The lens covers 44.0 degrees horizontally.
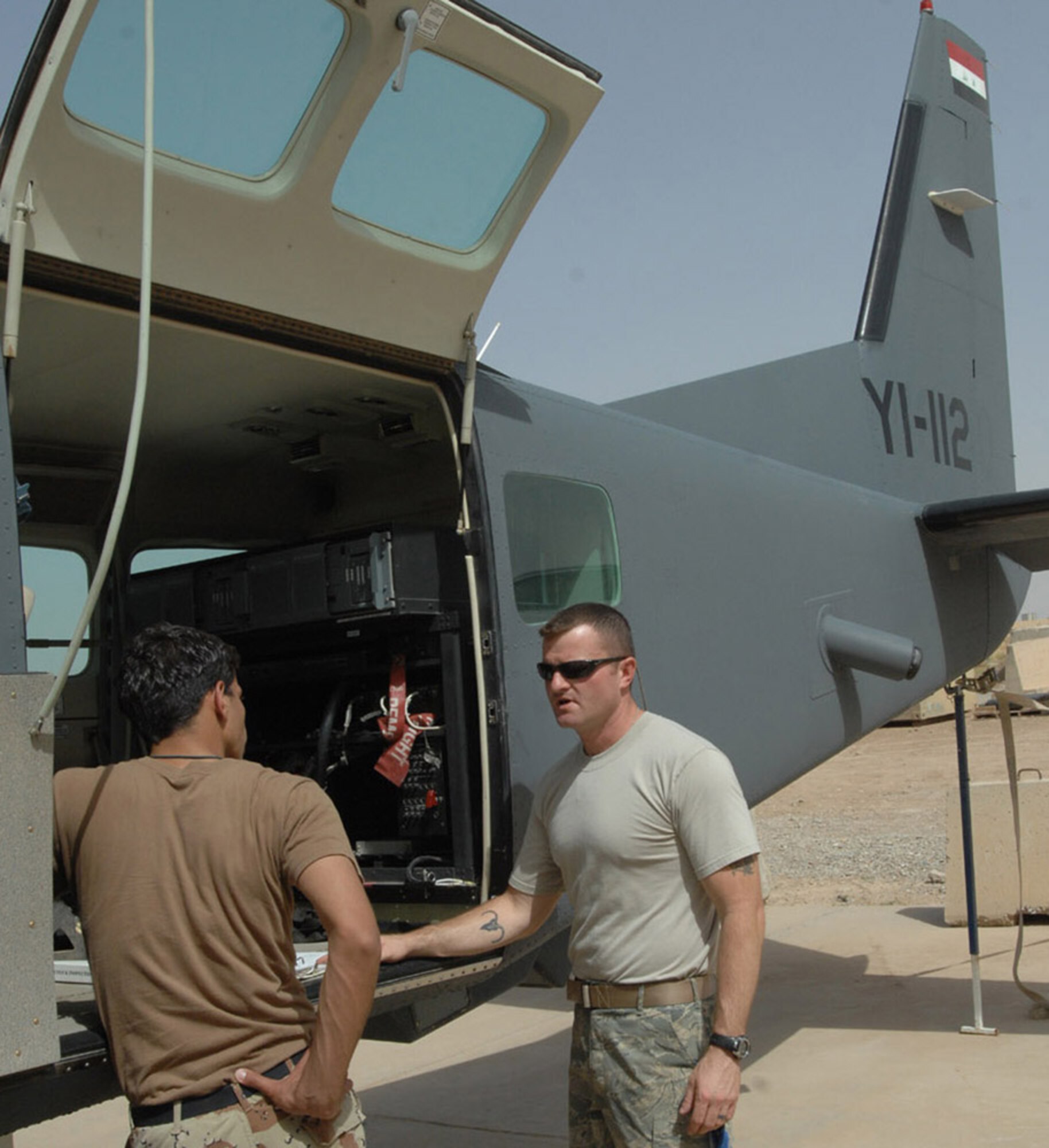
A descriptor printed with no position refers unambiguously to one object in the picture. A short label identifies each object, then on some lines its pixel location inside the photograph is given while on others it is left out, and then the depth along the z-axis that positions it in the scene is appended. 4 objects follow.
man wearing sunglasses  2.92
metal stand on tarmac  6.58
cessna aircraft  2.98
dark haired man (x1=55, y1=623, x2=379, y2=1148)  2.40
